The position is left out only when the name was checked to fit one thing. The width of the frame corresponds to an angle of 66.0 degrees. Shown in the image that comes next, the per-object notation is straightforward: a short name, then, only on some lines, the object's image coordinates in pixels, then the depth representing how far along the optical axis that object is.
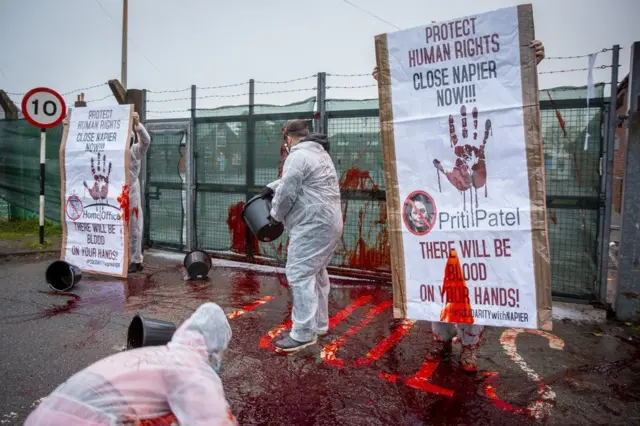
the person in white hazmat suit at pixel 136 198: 6.82
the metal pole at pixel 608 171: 5.12
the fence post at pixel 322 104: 6.84
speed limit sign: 8.09
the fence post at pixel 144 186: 8.57
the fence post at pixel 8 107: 11.02
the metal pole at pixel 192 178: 8.18
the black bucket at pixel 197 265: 6.79
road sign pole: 8.23
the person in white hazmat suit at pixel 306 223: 4.25
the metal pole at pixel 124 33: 17.98
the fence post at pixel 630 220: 4.89
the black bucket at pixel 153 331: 2.95
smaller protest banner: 6.62
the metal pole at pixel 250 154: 7.57
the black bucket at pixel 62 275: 6.19
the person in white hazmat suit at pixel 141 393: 1.75
